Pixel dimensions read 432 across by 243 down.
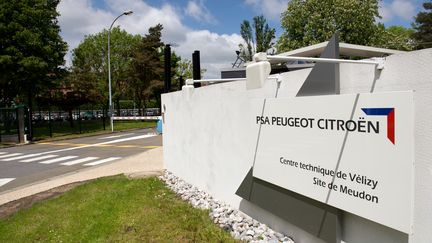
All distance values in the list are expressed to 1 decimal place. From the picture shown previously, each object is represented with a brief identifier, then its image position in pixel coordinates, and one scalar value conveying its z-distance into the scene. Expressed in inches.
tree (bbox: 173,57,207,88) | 2090.3
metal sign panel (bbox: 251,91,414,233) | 117.1
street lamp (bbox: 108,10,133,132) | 1102.9
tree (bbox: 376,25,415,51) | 960.9
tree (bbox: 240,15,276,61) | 1555.1
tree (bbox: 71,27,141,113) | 1776.6
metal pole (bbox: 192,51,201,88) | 413.7
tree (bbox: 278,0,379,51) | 863.7
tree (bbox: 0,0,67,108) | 973.8
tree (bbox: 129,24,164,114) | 1598.2
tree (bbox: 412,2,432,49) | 1658.5
